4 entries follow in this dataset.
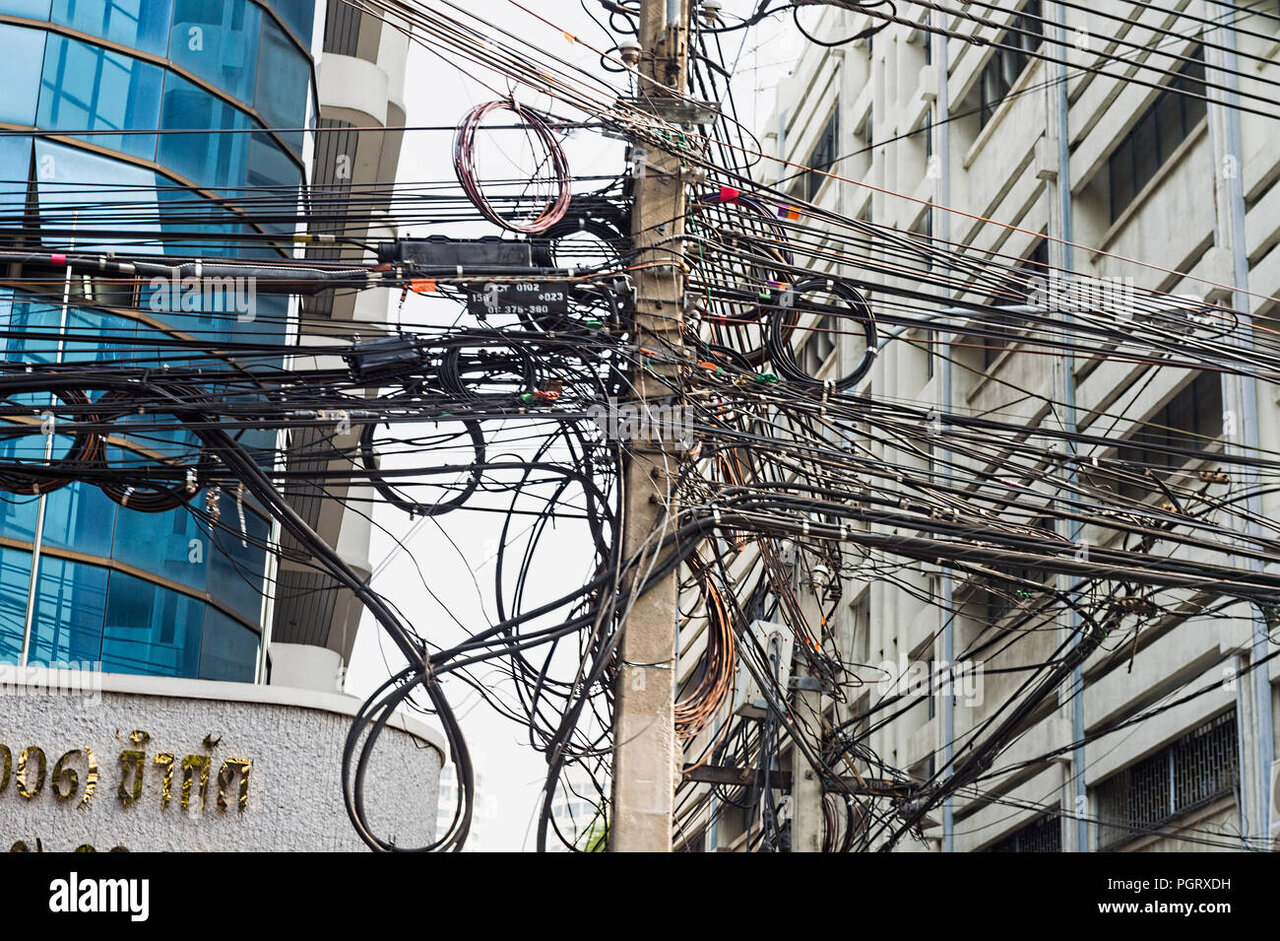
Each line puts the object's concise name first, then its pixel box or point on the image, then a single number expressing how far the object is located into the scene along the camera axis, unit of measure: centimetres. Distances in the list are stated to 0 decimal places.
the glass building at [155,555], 1105
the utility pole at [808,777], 1291
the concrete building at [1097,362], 1445
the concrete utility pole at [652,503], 881
